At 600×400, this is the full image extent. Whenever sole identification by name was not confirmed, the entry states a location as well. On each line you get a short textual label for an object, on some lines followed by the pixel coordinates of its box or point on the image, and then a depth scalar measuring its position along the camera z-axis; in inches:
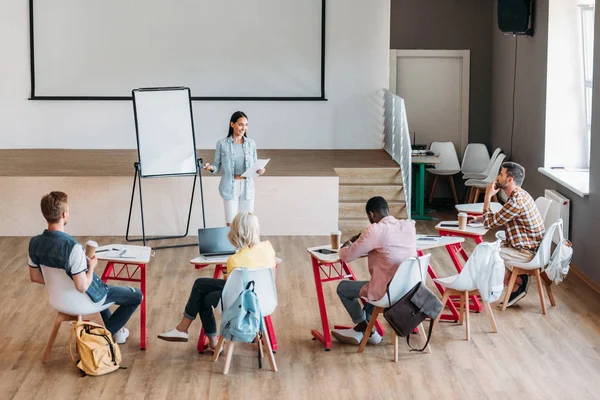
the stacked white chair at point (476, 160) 472.4
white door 485.7
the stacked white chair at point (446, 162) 469.1
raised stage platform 389.4
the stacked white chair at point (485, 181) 438.0
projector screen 462.6
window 372.2
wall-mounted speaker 400.2
